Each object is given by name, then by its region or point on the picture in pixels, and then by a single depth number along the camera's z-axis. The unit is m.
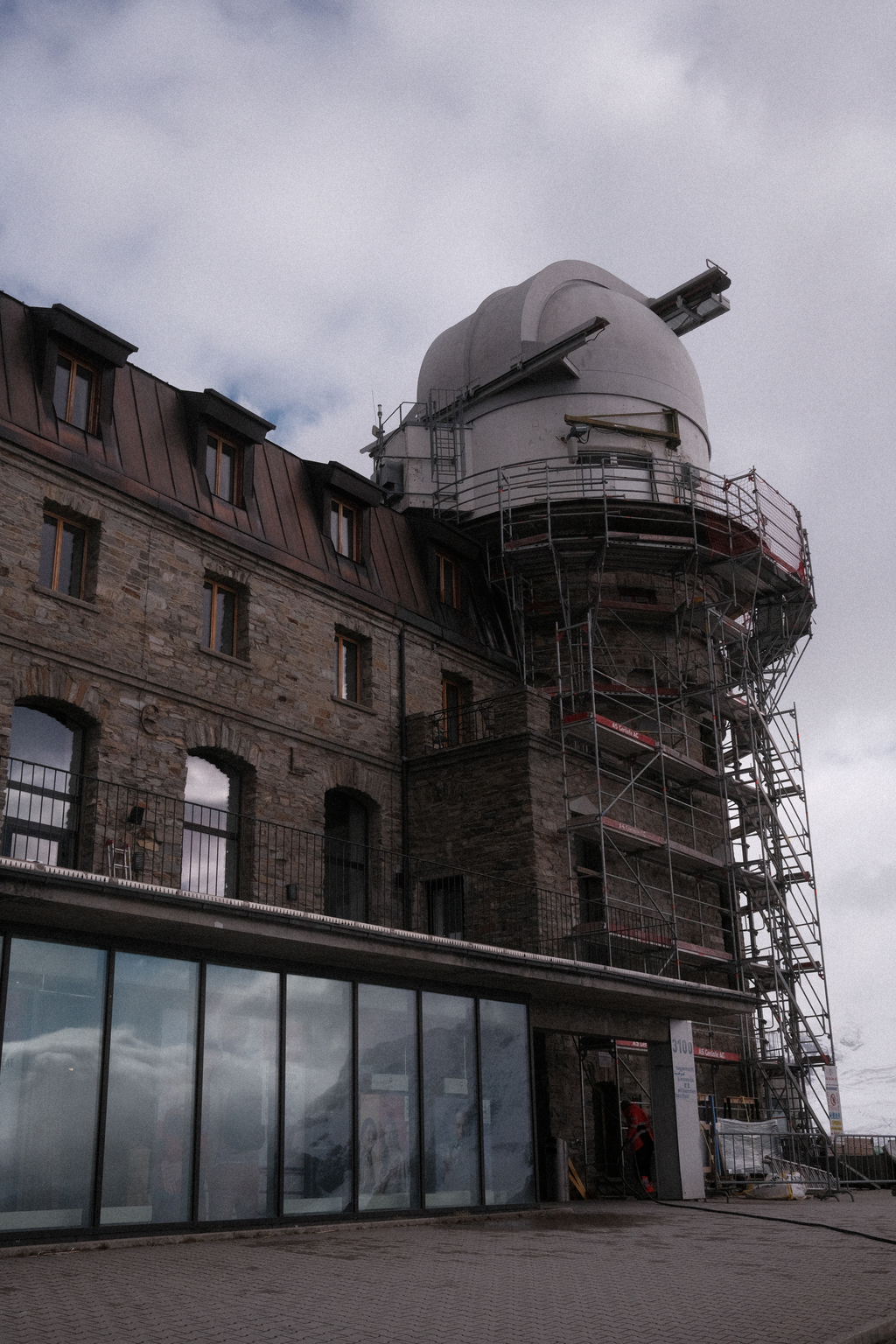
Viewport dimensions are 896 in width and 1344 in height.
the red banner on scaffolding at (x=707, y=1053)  21.69
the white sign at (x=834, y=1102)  22.92
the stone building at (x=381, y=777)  12.19
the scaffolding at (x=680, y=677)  23.66
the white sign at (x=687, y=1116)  18.38
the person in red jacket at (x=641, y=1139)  19.86
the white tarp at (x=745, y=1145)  20.31
